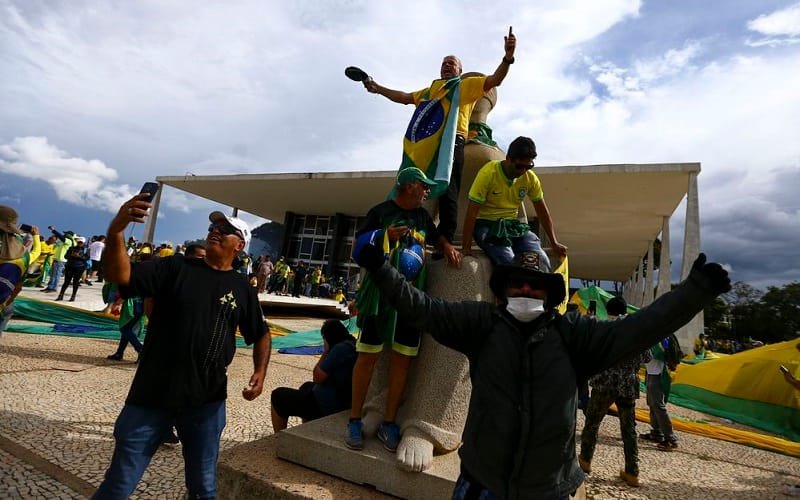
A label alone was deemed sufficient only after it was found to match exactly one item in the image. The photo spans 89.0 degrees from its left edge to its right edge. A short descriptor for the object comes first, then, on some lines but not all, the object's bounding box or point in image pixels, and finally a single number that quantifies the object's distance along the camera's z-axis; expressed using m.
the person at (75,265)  10.19
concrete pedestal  2.06
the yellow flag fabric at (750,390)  7.08
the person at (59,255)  11.40
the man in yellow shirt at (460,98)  2.94
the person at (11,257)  3.55
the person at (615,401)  3.78
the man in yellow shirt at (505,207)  2.81
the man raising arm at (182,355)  1.71
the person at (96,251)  13.01
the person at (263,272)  16.53
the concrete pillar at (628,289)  33.25
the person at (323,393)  2.94
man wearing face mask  1.37
